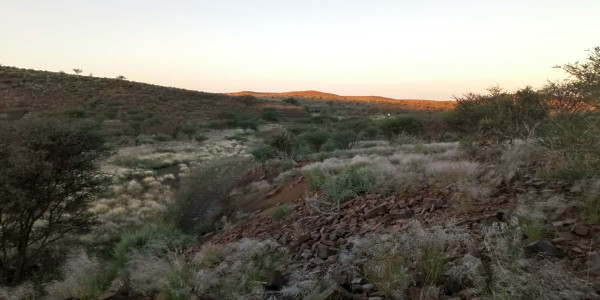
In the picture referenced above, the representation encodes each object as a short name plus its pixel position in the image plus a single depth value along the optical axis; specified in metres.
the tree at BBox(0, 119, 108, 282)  7.52
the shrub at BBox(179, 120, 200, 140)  36.98
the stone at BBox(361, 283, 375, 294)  3.91
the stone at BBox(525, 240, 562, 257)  3.79
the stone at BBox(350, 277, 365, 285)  4.09
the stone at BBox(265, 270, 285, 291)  4.32
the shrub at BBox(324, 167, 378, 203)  7.69
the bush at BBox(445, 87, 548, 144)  10.89
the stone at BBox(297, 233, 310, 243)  6.03
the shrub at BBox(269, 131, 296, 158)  16.48
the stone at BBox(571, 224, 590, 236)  4.11
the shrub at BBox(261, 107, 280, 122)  56.59
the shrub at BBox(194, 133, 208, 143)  34.53
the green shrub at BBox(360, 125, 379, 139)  28.01
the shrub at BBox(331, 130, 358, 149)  19.15
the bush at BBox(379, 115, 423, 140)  23.62
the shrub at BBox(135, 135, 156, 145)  31.68
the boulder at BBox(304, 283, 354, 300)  3.66
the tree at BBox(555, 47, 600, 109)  4.72
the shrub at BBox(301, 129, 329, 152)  19.93
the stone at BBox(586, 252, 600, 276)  3.41
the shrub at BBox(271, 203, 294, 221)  7.92
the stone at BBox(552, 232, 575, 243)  4.02
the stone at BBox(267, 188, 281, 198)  10.29
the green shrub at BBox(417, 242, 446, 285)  3.84
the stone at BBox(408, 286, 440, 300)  3.52
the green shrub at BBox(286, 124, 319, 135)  30.63
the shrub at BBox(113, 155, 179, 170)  21.02
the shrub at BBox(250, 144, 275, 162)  15.90
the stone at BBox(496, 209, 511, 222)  4.82
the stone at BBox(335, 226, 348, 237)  5.91
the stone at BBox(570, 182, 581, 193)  5.01
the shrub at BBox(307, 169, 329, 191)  8.98
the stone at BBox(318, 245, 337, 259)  5.15
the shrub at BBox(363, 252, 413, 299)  3.74
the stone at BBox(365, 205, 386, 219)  6.39
